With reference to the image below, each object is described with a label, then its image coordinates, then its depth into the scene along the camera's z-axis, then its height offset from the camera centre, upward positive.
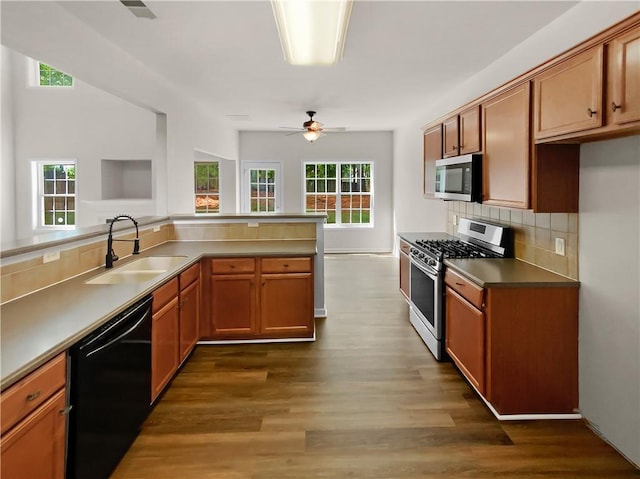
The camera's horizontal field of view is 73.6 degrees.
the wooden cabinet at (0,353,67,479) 1.35 -0.72
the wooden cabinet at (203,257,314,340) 3.86 -0.74
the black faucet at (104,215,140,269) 3.07 -0.27
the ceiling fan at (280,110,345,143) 6.25 +1.28
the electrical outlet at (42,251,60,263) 2.48 -0.24
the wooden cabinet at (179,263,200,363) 3.28 -0.76
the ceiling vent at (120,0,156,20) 2.66 +1.34
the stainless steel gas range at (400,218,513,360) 3.43 -0.38
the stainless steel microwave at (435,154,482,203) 3.35 +0.33
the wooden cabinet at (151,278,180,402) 2.69 -0.81
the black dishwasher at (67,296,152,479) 1.74 -0.82
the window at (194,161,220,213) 9.20 +0.66
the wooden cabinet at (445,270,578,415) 2.59 -0.80
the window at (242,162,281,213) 9.36 +0.66
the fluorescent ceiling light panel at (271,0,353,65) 2.40 +1.20
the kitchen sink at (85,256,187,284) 2.95 -0.41
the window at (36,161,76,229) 7.80 +0.43
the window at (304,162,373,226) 9.48 +0.58
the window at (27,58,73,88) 7.64 +2.49
